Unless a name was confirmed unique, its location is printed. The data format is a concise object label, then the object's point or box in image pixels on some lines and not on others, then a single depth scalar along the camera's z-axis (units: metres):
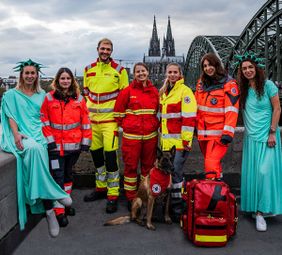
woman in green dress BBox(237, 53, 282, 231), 4.17
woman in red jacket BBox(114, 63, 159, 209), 4.58
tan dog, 4.09
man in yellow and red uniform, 4.85
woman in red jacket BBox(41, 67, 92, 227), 4.22
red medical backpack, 3.61
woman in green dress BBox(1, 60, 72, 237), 3.79
